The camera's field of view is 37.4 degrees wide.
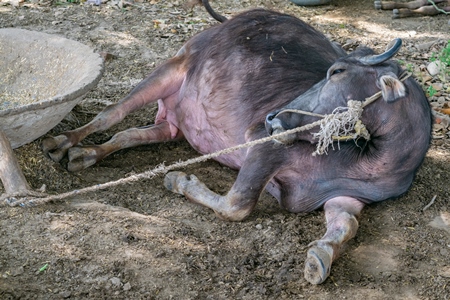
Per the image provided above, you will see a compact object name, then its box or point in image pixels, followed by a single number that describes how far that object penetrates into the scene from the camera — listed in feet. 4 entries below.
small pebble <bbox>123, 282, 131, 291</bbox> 10.29
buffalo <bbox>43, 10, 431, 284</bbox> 11.85
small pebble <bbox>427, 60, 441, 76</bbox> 19.47
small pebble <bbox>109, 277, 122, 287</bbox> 10.36
